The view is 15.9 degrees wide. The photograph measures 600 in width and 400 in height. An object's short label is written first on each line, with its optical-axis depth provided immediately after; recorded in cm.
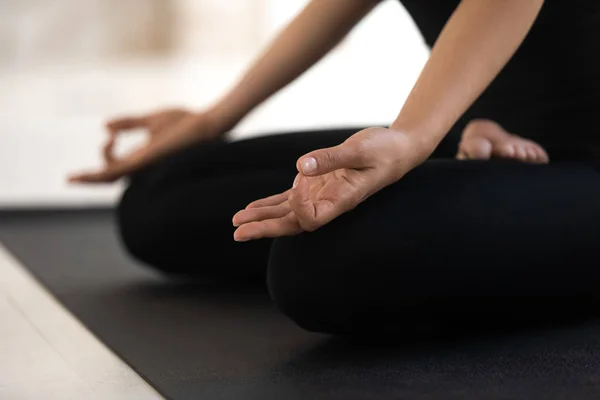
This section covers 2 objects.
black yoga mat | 189
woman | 191
